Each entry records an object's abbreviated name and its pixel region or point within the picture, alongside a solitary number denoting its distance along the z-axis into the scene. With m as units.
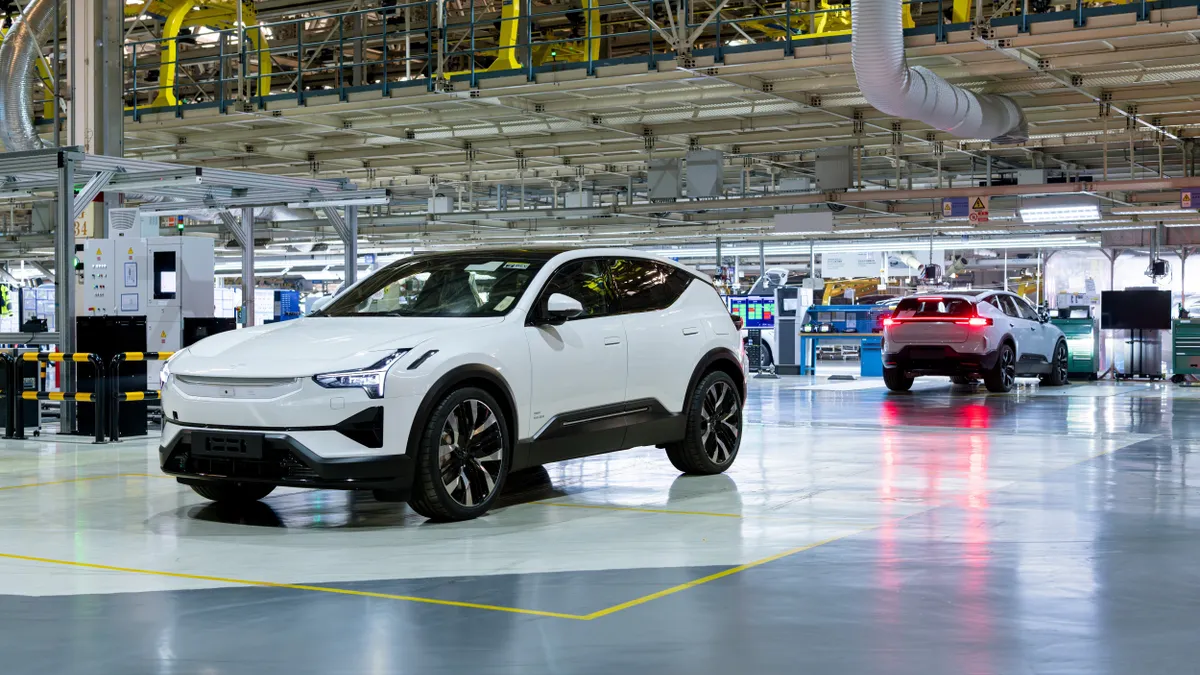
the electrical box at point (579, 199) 26.39
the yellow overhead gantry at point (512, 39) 16.70
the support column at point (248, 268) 17.95
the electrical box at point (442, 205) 26.38
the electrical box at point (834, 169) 21.20
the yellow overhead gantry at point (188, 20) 21.23
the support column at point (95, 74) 15.85
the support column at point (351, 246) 16.47
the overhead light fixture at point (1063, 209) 21.43
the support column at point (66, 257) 12.64
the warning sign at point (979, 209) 21.95
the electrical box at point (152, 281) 15.39
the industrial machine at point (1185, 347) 24.12
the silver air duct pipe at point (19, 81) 18.92
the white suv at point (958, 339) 20.27
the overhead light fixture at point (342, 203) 15.74
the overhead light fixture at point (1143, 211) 25.30
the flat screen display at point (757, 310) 29.17
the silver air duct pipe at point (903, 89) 12.75
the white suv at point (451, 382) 6.92
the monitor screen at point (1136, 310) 25.16
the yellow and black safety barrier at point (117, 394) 12.48
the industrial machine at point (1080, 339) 25.56
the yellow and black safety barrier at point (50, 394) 12.43
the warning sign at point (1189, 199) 20.64
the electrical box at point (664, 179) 21.81
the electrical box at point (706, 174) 20.91
